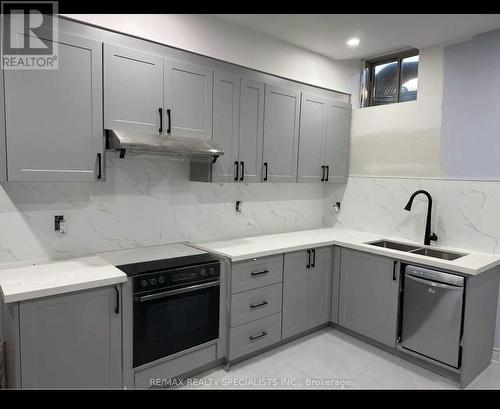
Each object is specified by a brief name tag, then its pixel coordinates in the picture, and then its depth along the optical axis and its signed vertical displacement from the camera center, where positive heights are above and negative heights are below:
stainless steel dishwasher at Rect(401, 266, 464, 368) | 2.55 -1.02
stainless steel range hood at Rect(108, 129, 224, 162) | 2.20 +0.20
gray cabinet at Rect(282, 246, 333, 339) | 3.03 -1.02
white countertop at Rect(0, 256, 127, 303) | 1.78 -0.61
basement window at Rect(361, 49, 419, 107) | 3.53 +1.11
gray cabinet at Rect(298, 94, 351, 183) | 3.48 +0.42
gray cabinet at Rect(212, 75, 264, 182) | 2.82 +0.43
